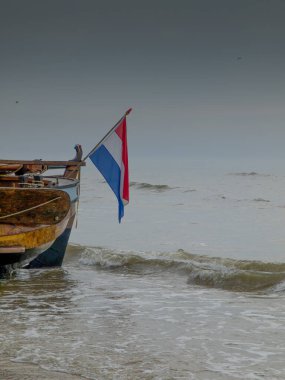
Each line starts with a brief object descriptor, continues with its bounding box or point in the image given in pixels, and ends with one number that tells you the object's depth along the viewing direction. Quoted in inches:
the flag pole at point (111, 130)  509.2
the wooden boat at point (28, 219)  415.5
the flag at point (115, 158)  504.1
